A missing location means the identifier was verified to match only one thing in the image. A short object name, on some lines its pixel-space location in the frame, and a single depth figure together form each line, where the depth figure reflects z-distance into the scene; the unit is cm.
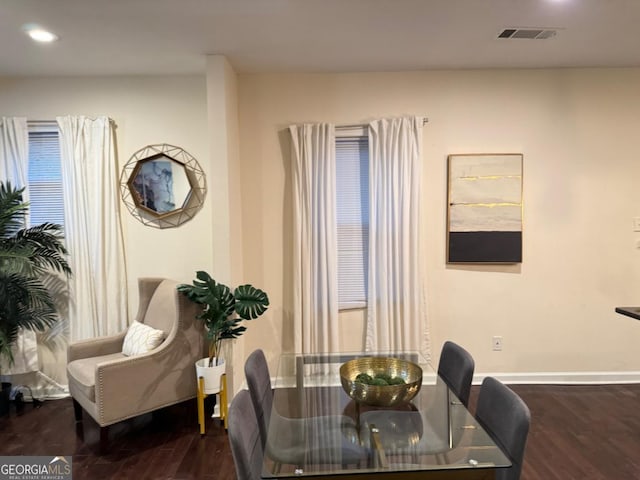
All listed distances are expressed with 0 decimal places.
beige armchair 257
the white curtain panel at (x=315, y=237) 338
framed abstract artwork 341
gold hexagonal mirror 343
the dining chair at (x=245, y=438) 132
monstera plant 273
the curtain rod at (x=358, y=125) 342
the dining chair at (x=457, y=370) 199
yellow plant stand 278
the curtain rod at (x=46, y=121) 337
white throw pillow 288
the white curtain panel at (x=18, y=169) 329
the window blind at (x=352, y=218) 346
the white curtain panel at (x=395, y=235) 336
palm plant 295
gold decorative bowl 176
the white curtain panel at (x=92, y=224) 334
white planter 279
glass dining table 141
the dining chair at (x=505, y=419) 145
